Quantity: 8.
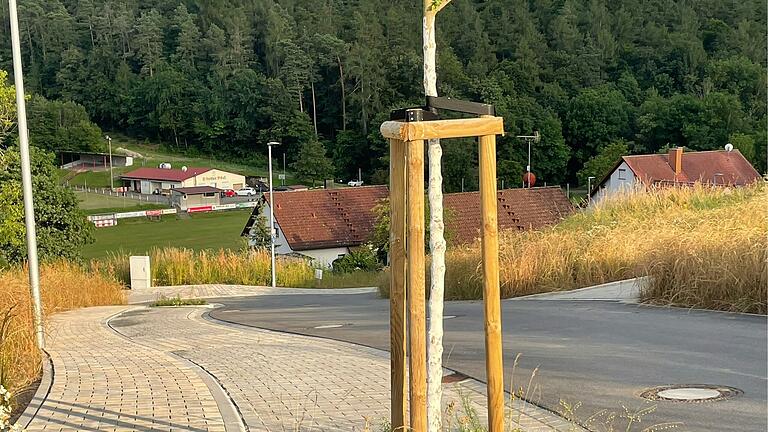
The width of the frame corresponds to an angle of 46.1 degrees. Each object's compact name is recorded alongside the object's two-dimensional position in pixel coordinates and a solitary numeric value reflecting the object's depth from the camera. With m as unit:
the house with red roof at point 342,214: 53.12
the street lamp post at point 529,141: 81.07
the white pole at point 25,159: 11.62
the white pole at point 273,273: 32.81
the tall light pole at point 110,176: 101.78
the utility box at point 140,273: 29.86
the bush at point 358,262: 42.22
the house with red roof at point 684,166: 53.81
